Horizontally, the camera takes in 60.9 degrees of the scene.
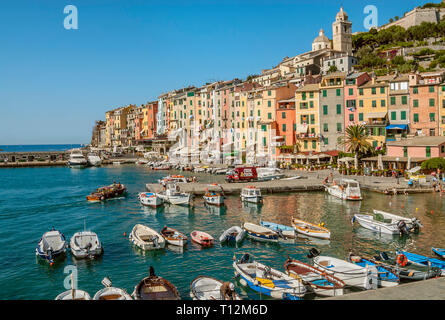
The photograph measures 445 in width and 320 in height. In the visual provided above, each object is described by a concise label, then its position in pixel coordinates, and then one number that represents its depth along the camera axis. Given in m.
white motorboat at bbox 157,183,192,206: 44.46
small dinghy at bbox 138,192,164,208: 43.66
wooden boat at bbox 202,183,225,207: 43.31
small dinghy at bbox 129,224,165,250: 27.20
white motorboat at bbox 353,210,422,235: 29.77
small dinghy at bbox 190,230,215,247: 27.67
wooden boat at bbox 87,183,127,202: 49.56
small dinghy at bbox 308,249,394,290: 18.98
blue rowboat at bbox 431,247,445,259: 23.33
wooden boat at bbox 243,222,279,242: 28.73
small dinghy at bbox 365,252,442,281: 20.09
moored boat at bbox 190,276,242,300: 16.44
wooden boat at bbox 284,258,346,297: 18.27
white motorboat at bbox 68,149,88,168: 113.44
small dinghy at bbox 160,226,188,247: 27.45
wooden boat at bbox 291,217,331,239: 29.08
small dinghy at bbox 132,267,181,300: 17.47
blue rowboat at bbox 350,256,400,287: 19.31
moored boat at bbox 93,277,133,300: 17.05
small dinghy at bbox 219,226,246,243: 28.60
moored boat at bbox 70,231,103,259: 25.75
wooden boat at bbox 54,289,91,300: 16.45
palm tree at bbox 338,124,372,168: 60.50
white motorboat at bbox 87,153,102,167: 116.88
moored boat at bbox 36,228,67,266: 25.42
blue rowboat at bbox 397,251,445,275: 21.39
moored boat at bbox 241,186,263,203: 44.67
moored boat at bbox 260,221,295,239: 29.56
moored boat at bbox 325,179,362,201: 44.09
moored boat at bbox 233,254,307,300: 17.97
